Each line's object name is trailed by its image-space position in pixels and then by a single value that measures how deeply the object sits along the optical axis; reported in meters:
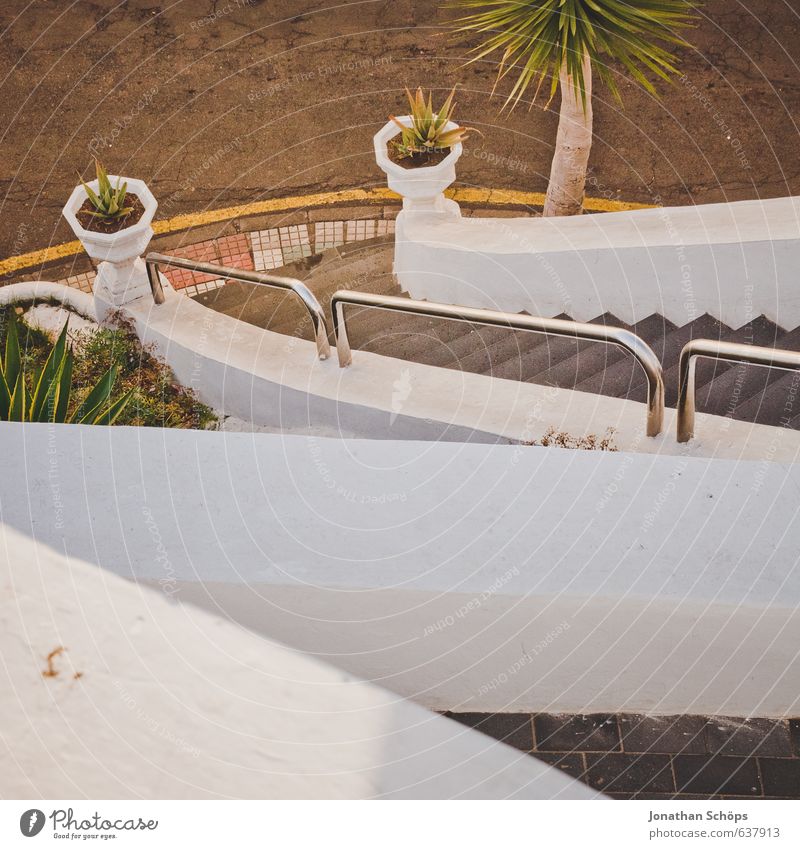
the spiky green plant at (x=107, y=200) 5.13
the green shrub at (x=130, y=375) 4.58
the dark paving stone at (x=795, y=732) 2.69
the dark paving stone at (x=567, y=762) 2.68
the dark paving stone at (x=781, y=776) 2.62
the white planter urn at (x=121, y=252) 5.11
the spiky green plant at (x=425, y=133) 5.30
